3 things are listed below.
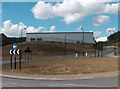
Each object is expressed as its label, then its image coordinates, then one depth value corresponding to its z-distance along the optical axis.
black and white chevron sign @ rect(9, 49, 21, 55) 12.76
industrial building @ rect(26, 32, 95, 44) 54.45
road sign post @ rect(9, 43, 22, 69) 12.76
